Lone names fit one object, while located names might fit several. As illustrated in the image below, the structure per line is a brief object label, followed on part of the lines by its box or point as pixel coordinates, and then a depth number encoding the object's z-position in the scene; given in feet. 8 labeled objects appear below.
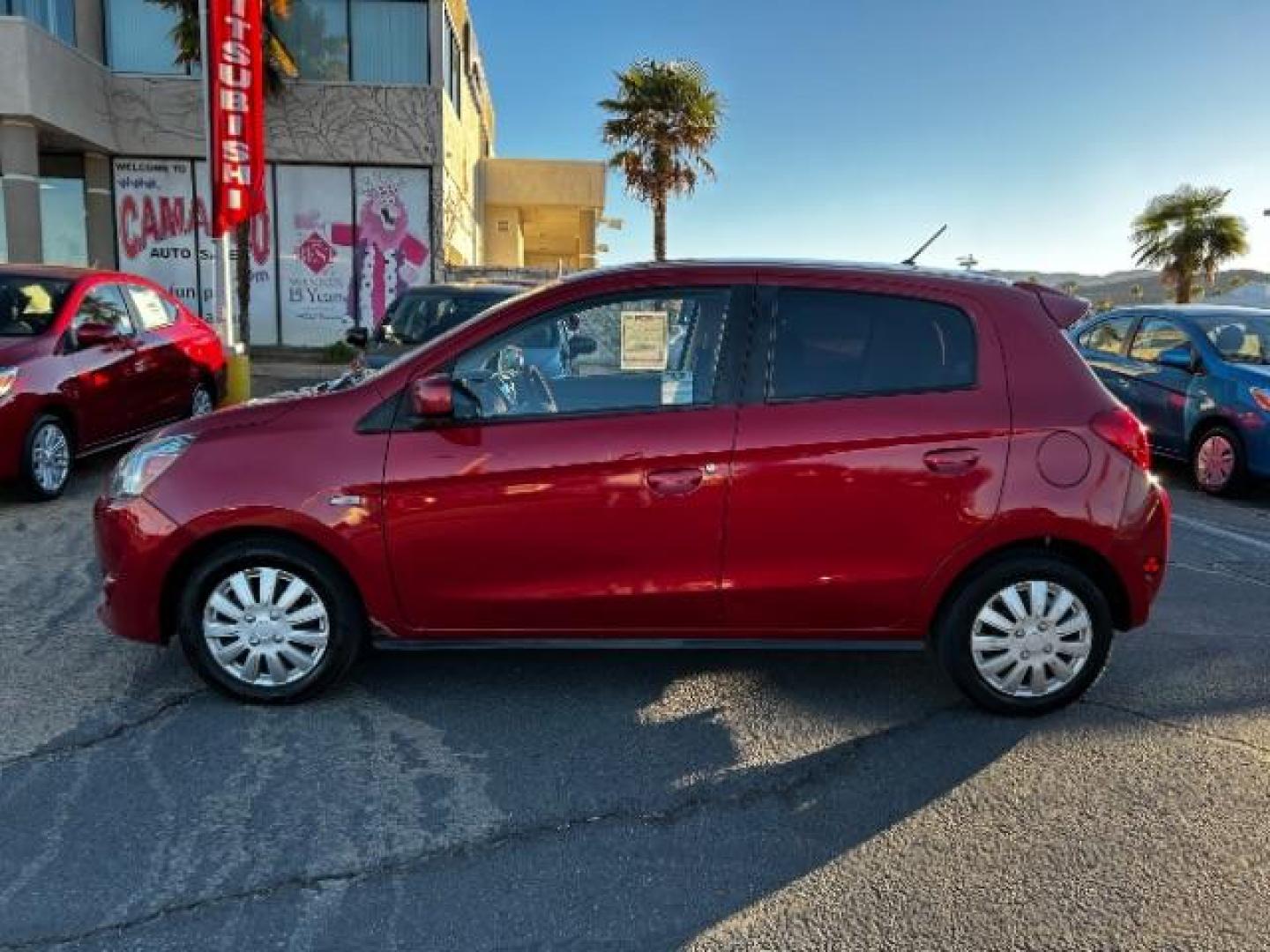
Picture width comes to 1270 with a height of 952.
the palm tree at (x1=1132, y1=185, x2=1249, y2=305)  96.12
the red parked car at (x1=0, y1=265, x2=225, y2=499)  22.45
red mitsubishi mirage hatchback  11.92
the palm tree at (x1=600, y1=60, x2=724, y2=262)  82.99
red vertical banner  37.93
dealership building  60.70
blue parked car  27.07
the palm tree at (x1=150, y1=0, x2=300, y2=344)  56.44
